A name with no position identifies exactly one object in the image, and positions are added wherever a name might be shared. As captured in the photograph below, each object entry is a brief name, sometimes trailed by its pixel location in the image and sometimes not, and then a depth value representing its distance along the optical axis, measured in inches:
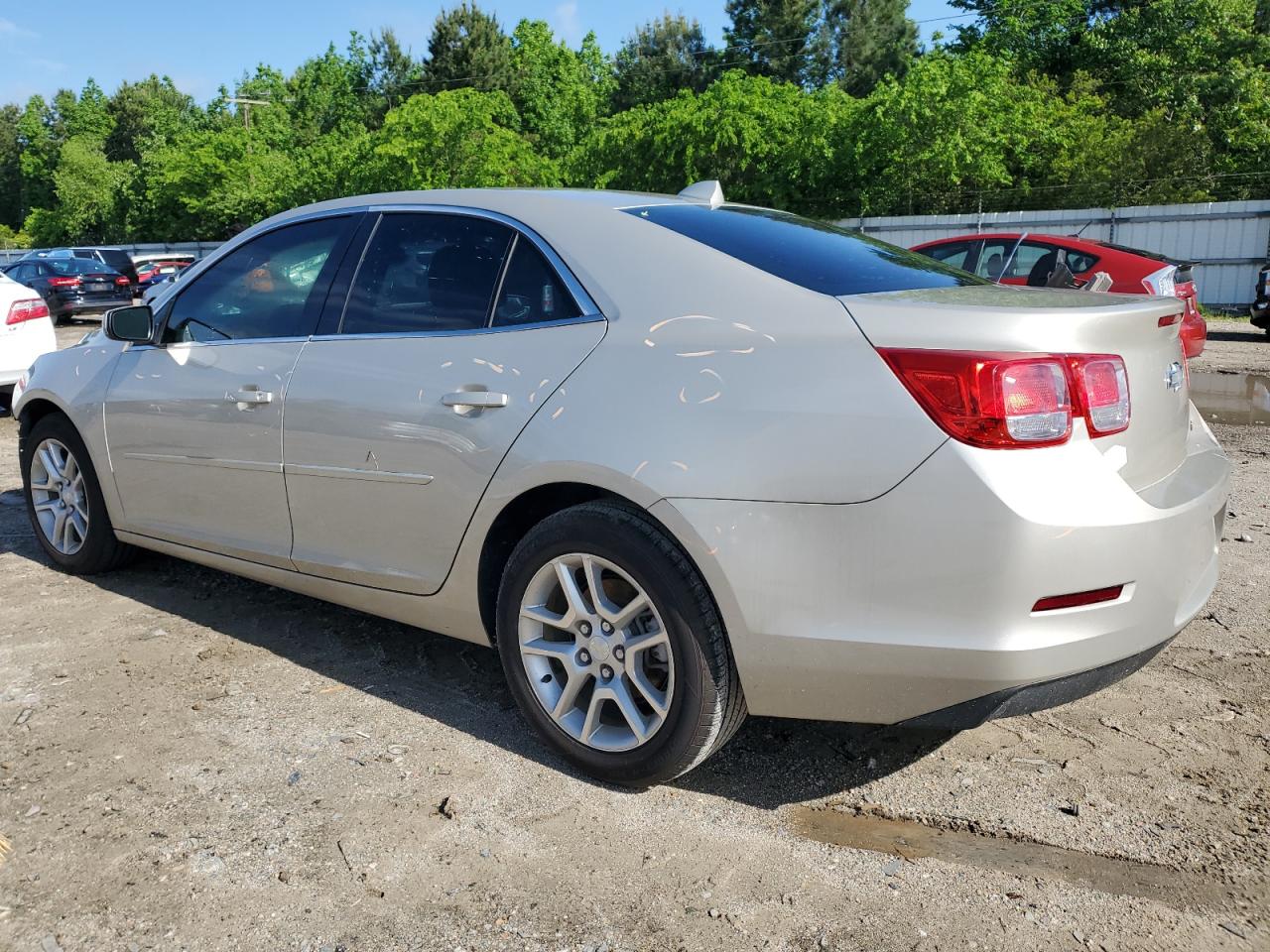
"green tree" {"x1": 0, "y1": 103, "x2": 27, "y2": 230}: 3508.9
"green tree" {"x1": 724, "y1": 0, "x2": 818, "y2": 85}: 2146.9
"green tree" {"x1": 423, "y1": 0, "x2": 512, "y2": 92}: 2559.1
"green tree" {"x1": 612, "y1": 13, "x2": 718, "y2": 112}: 2221.3
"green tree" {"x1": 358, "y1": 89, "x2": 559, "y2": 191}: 1376.7
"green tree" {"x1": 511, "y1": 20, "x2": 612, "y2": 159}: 2151.6
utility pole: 2016.5
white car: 361.7
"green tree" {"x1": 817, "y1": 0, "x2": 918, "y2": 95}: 2122.3
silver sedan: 94.9
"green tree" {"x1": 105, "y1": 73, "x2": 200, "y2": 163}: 3522.6
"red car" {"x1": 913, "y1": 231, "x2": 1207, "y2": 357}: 428.8
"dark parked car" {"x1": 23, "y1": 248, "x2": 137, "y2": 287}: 972.1
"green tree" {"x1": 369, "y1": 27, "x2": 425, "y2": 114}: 2832.2
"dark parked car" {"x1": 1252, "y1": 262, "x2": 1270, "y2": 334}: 621.0
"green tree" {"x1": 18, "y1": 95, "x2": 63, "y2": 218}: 3235.7
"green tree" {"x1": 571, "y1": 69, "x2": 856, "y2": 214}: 1230.9
